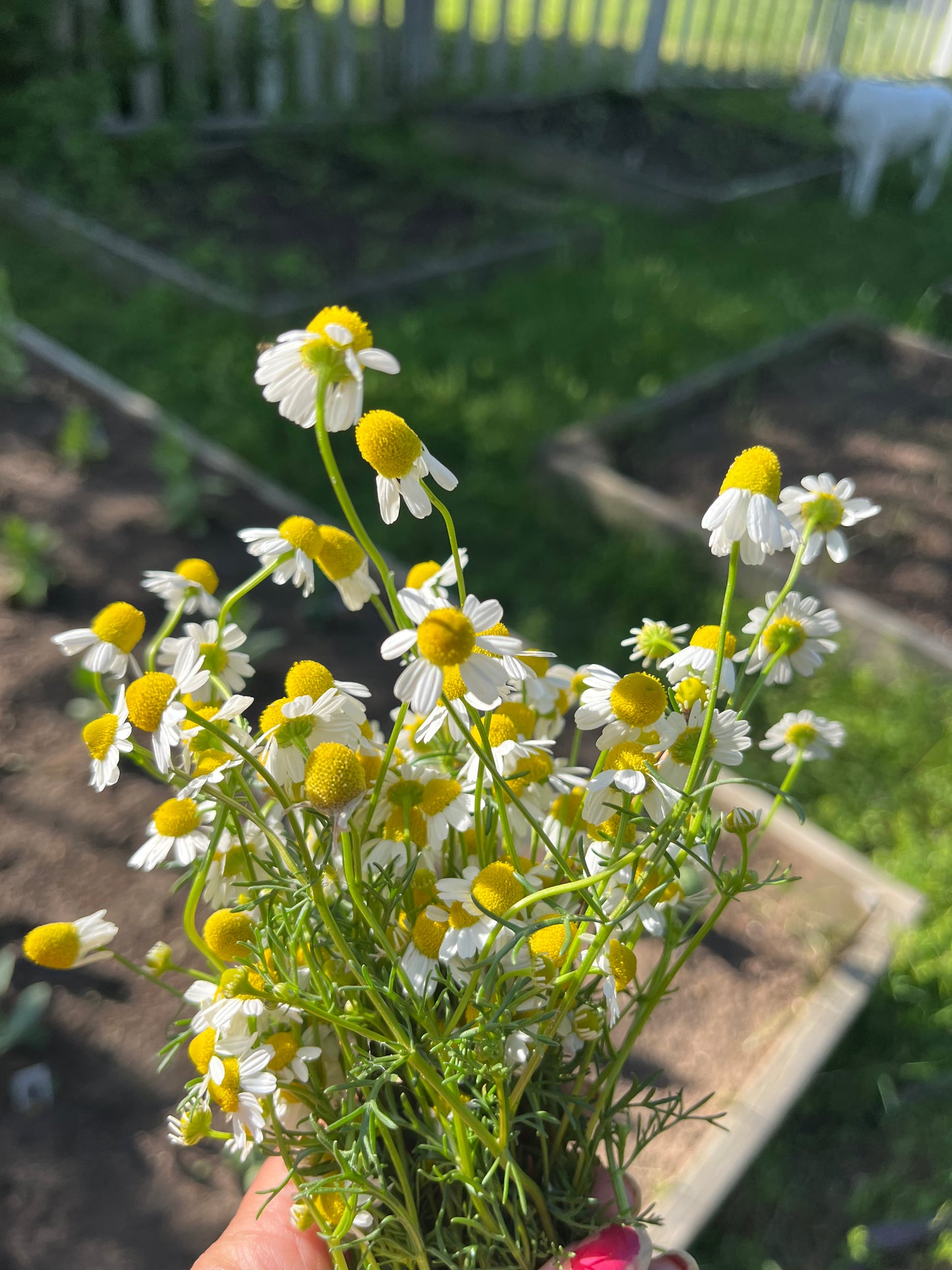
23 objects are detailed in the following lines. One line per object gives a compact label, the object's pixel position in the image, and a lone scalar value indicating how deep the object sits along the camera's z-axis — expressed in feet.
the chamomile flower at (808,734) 0.56
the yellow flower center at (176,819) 0.52
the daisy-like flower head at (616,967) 0.49
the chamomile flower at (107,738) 0.47
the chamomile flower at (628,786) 0.44
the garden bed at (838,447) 2.09
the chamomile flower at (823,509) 0.50
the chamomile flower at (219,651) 0.52
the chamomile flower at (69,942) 0.52
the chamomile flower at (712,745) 0.47
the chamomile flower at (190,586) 0.55
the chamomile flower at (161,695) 0.46
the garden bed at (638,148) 4.26
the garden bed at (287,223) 2.97
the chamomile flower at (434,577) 0.50
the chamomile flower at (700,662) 0.47
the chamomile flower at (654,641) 0.51
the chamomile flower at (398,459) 0.43
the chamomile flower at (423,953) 0.51
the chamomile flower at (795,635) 0.51
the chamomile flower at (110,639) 0.51
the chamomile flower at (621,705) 0.45
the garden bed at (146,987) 0.98
